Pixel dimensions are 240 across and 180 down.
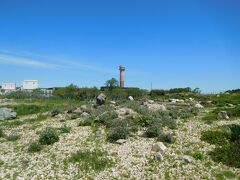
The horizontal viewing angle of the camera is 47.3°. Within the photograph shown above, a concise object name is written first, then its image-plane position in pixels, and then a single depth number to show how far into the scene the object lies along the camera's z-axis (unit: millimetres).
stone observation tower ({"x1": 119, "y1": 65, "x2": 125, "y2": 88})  103312
